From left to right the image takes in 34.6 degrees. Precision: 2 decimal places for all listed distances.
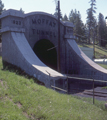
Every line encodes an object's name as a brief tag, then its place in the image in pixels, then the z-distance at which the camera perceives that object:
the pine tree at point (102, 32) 62.34
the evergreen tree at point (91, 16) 64.88
